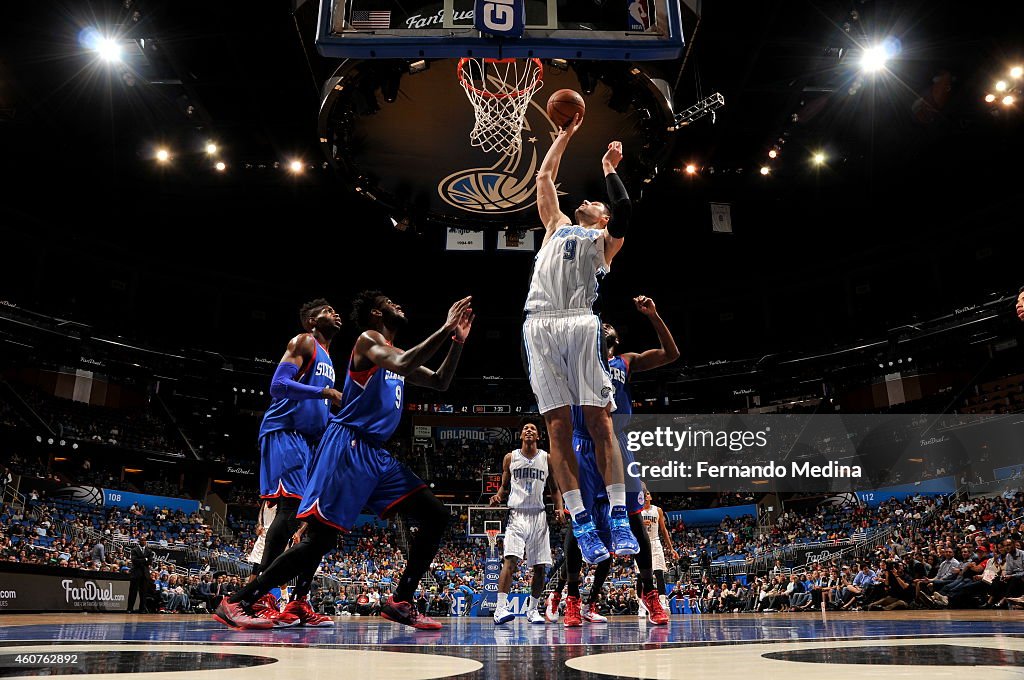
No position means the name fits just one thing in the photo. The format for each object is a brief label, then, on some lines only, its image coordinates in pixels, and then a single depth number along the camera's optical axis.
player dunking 3.37
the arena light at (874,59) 12.09
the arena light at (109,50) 12.09
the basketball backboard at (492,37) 4.93
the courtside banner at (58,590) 10.38
